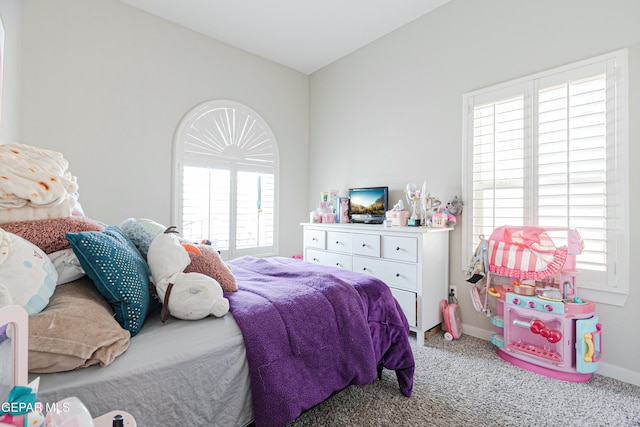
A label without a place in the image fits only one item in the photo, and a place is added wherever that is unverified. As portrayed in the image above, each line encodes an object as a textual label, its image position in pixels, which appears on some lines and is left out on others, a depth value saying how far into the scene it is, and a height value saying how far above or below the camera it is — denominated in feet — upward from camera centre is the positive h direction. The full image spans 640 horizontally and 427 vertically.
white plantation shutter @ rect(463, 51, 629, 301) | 6.31 +1.39
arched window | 10.32 +1.29
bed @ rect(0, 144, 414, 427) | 2.78 -1.44
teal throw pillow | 3.37 -0.73
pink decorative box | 9.12 -0.04
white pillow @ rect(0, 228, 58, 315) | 2.66 -0.62
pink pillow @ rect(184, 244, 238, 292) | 4.66 -0.87
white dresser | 7.97 -1.33
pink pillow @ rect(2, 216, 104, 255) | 3.41 -0.23
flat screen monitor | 10.26 +0.41
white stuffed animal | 3.94 -1.00
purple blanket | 3.82 -1.83
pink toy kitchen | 6.20 -1.98
